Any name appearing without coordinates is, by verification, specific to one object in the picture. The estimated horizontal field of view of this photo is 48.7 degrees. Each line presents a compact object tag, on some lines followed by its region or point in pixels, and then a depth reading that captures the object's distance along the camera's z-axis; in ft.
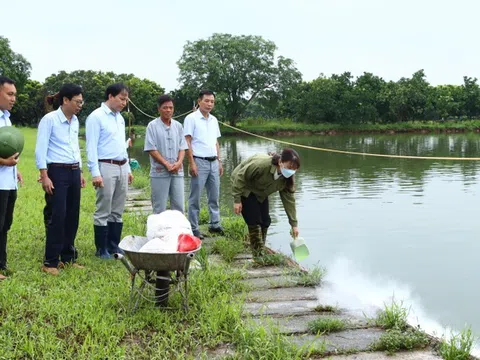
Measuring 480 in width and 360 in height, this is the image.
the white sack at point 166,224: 12.46
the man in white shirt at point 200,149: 18.94
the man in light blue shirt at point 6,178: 13.33
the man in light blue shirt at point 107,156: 15.19
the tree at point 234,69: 142.72
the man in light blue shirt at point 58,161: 14.03
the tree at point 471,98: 149.48
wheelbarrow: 11.00
